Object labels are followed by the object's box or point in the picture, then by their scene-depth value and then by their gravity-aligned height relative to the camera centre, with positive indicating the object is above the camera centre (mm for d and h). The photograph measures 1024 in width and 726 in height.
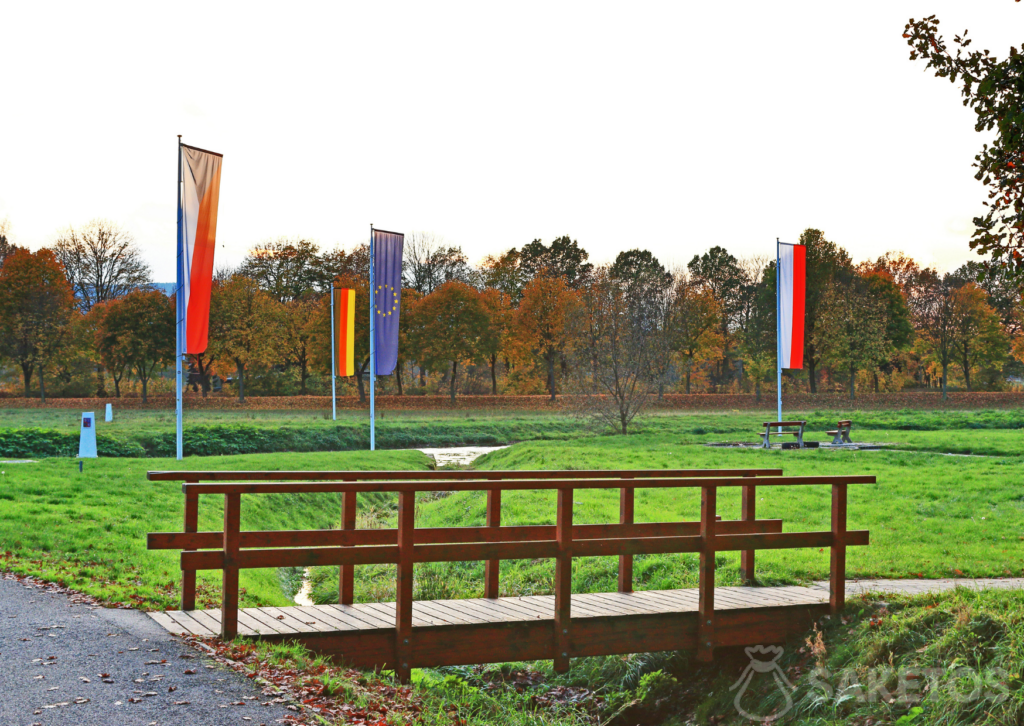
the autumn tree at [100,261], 64750 +7394
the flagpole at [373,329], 26281 +1093
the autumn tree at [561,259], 77062 +9644
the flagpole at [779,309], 27281 +1912
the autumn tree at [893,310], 62281 +4427
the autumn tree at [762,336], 58906 +2468
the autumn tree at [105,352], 53281 +598
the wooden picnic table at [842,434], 25955 -1853
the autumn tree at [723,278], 74625 +7877
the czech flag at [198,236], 19453 +2815
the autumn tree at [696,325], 59688 +3104
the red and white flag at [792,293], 27281 +2408
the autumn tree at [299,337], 59688 +1895
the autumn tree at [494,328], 53781 +2436
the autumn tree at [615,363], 33062 +200
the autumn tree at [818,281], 58094 +6224
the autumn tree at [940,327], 60812 +3244
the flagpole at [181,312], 19656 +1136
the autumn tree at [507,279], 70944 +7117
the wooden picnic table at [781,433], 25188 -1802
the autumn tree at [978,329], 60281 +3020
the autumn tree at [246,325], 56875 +2480
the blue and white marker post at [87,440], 21141 -1867
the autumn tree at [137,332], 52875 +1811
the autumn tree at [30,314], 54750 +2930
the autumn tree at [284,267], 68812 +7609
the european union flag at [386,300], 26438 +1947
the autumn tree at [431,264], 70062 +8169
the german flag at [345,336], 31188 +1016
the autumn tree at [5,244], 61888 +8237
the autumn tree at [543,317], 57906 +3319
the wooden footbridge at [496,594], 6387 -1854
